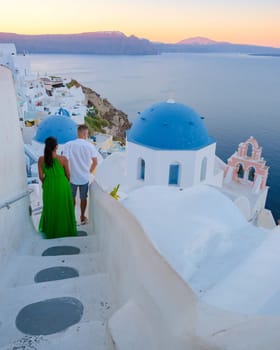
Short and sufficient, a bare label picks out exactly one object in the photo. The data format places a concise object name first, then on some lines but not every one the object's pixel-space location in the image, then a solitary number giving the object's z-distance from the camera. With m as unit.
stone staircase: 1.95
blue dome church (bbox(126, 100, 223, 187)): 8.85
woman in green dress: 3.39
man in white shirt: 3.97
